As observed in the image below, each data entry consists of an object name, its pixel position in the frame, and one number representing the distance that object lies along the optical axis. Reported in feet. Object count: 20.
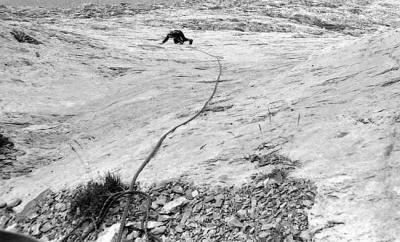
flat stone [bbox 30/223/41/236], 19.40
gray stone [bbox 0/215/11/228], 21.07
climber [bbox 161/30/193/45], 69.31
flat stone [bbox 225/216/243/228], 15.87
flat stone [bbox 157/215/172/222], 17.51
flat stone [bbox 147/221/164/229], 17.20
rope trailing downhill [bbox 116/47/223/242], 17.34
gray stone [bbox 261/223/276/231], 15.20
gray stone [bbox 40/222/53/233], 19.41
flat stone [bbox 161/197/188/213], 18.04
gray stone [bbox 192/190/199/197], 18.53
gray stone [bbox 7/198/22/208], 22.47
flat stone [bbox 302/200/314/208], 15.53
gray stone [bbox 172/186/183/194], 19.12
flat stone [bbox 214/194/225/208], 17.29
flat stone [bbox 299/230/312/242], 14.09
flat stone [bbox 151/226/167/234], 16.84
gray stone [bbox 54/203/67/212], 20.44
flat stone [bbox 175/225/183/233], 16.63
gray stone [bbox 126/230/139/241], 16.88
